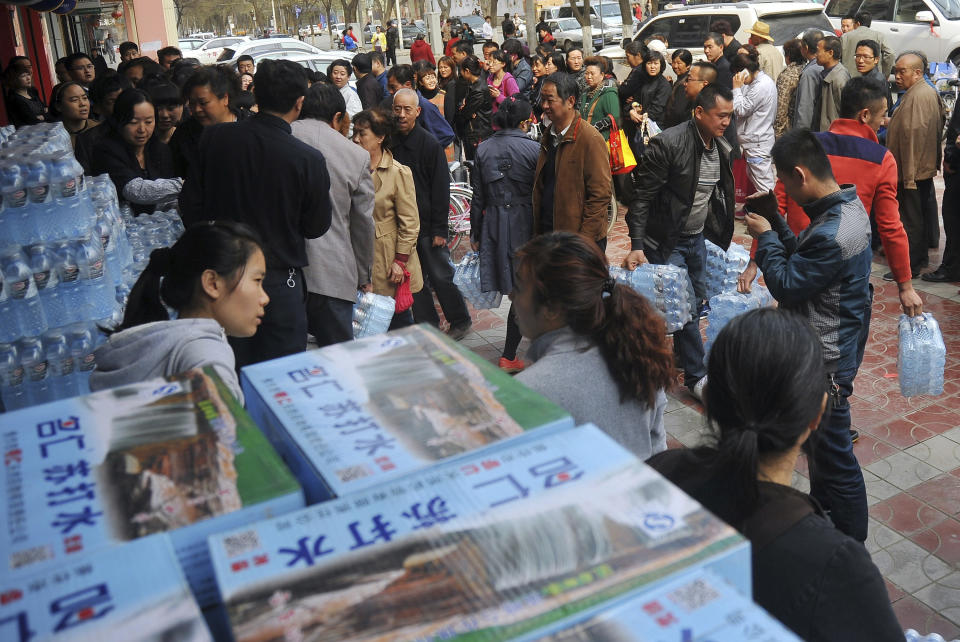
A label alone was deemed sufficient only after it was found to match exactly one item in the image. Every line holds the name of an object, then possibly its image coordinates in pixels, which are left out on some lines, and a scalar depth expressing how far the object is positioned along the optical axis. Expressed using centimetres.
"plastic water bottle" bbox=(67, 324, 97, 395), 367
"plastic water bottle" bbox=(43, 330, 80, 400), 362
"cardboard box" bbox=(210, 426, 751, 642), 99
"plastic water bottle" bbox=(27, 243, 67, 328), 353
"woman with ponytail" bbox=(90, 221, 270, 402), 218
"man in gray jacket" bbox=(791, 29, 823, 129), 884
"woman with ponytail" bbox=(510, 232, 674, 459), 238
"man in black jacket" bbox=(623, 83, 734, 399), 496
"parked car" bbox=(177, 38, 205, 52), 2922
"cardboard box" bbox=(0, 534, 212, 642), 96
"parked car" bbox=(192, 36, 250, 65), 2620
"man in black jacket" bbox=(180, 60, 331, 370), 380
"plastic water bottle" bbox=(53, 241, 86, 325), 359
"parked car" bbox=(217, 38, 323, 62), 2112
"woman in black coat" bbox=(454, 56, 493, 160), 953
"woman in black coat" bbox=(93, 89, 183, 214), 535
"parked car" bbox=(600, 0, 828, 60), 1408
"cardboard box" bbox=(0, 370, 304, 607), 113
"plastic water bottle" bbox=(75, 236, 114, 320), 366
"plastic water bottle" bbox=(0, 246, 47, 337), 341
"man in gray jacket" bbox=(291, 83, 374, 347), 448
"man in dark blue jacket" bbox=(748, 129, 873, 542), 344
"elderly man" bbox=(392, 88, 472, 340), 582
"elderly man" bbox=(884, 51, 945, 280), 702
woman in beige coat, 536
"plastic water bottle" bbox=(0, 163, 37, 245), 358
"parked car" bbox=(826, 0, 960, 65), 1404
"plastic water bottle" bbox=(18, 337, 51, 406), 356
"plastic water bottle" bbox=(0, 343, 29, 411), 349
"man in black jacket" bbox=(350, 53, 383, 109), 1051
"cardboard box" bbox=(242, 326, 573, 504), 129
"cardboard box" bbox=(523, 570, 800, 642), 98
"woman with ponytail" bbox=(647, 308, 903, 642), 171
